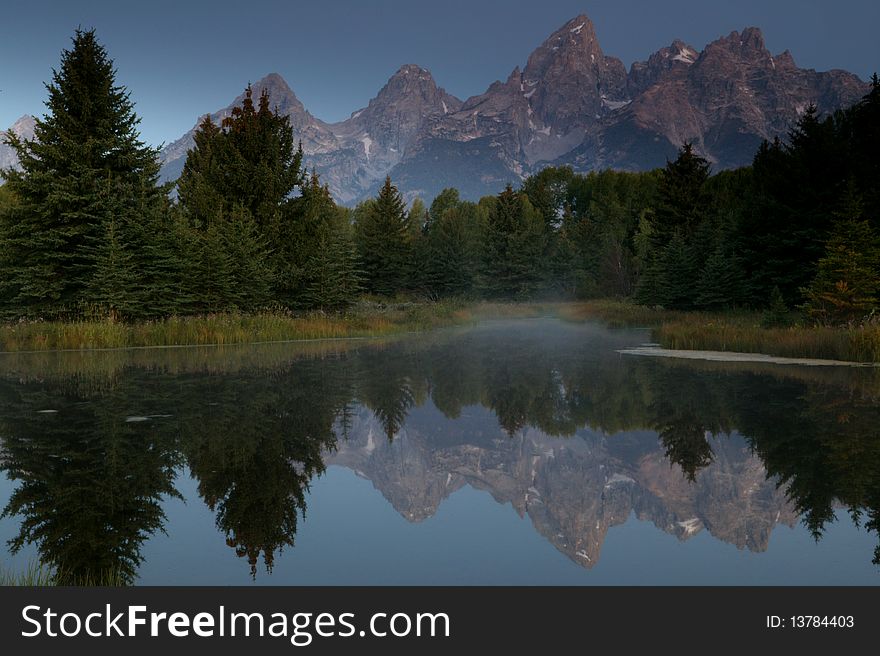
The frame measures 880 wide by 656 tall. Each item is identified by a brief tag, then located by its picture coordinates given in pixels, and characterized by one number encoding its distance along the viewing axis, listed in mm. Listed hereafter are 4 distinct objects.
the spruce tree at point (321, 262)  39250
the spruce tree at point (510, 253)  76000
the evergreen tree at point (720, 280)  42750
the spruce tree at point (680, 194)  63625
